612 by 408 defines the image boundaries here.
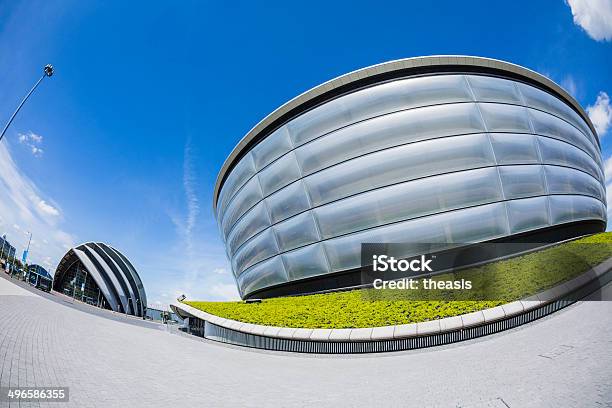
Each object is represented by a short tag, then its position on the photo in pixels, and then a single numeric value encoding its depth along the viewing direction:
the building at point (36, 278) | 37.78
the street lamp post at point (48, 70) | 17.33
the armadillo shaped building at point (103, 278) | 47.06
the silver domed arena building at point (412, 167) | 14.62
